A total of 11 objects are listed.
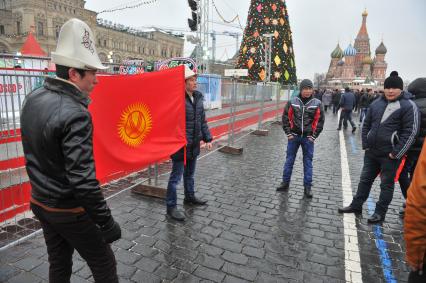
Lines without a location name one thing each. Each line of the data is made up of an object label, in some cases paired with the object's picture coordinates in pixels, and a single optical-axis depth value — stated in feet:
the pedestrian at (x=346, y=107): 45.37
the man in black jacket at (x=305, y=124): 18.31
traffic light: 54.03
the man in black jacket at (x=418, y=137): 14.11
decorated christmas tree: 95.20
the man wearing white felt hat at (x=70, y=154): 5.90
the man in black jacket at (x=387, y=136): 13.56
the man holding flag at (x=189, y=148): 14.82
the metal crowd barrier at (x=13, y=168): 13.28
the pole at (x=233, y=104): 30.18
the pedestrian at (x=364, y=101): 56.34
